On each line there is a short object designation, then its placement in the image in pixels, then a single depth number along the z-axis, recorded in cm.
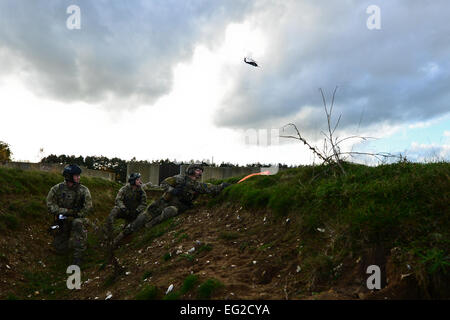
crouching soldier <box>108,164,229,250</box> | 1048
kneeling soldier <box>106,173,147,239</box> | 1102
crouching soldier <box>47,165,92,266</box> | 937
